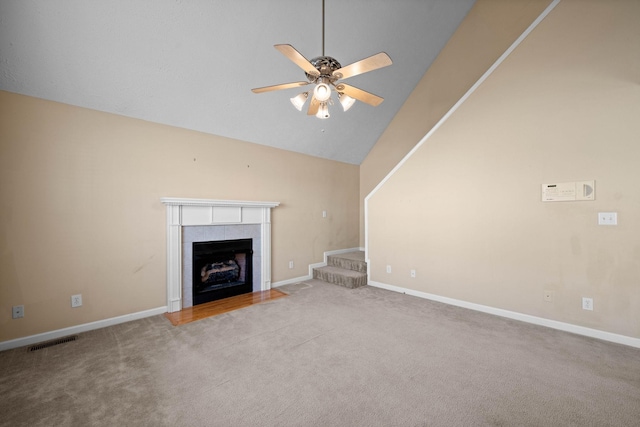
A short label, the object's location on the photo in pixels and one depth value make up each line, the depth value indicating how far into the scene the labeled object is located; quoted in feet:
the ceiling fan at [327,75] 6.33
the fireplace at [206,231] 11.46
